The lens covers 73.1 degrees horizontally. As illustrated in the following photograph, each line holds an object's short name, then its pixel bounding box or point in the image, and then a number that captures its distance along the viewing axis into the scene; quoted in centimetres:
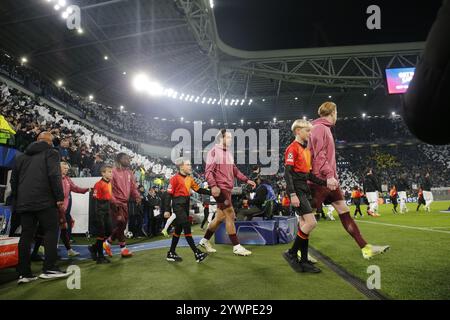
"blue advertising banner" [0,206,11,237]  662
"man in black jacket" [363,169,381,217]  1330
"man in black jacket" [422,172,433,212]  1484
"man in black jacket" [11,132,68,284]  404
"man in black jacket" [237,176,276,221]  801
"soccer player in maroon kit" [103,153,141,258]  617
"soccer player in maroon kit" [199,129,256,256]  575
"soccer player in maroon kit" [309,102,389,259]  422
